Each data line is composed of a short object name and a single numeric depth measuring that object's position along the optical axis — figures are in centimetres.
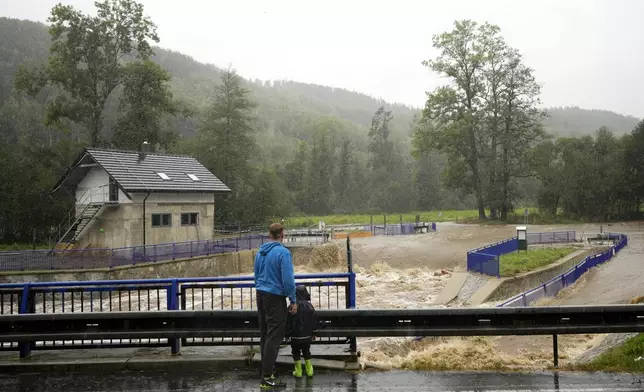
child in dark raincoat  674
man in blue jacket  649
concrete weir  1966
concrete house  3012
